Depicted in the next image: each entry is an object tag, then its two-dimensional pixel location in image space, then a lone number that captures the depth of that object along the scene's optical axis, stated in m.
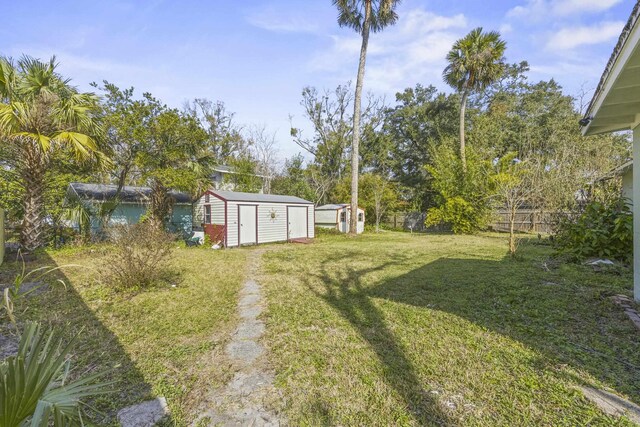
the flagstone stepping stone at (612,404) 1.92
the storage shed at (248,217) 10.61
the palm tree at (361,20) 13.13
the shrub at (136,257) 4.88
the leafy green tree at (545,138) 11.48
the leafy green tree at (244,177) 17.38
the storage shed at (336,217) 16.44
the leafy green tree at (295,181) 20.03
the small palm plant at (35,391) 1.03
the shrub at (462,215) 14.76
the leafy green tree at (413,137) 21.00
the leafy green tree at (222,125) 20.86
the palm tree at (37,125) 6.64
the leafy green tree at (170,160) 10.03
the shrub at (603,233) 6.15
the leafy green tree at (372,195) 18.23
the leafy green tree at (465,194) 14.72
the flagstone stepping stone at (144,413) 1.96
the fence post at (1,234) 6.38
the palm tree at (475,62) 14.59
